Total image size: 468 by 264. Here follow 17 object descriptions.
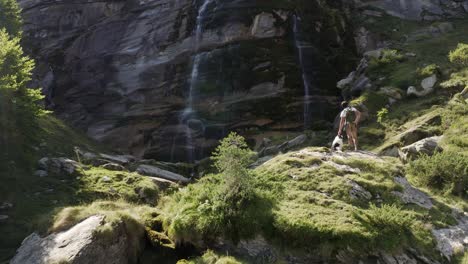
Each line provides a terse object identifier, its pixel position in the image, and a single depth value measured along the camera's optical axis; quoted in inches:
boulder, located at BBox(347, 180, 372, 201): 404.2
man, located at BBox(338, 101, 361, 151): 626.4
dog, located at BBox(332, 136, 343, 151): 566.5
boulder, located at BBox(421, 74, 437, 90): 895.1
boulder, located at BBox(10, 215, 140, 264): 344.2
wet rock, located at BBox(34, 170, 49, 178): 650.2
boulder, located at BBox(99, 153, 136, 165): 855.4
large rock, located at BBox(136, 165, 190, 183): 783.1
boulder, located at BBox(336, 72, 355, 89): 1095.0
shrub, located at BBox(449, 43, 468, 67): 942.4
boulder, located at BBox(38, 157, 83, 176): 676.1
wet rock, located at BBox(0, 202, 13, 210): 531.8
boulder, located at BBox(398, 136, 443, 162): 563.3
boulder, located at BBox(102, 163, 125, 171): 743.0
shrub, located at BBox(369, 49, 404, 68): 1077.8
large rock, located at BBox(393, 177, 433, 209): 420.2
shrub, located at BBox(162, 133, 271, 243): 365.7
